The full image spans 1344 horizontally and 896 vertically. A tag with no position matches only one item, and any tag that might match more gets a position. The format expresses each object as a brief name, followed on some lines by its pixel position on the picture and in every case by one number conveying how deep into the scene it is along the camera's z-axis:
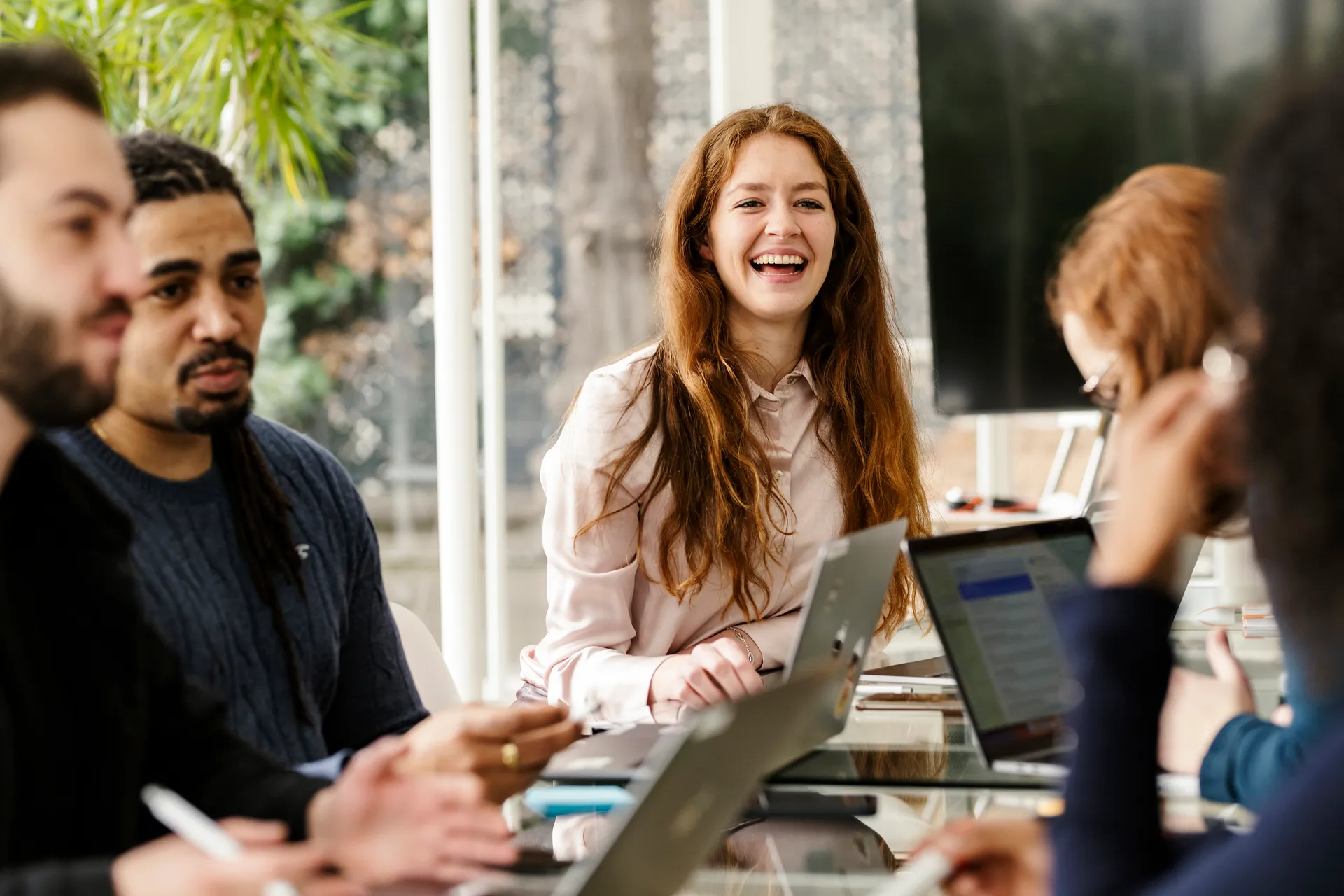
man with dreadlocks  1.72
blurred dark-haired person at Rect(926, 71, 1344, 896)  1.24
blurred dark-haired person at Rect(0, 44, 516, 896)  1.53
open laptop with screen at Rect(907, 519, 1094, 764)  1.82
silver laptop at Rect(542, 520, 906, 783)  1.82
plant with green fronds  2.86
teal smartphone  1.75
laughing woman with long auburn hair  2.27
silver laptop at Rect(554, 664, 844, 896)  1.42
